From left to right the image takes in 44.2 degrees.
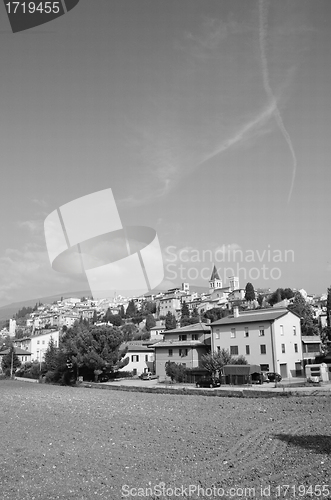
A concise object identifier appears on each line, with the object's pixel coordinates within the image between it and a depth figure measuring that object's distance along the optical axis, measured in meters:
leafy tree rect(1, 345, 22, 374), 75.01
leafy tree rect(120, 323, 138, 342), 115.25
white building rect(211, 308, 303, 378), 40.28
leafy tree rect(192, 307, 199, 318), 137.69
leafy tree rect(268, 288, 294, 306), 143.79
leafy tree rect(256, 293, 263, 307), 148.04
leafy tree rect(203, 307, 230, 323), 121.21
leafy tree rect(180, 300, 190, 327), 122.75
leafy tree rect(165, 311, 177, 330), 112.18
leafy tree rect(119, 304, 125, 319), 173.66
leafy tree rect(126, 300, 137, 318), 172.25
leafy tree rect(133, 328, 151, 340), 110.06
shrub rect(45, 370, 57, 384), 52.71
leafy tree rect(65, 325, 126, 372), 47.38
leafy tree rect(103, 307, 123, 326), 153.29
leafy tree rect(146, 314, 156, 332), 136.93
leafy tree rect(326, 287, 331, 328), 73.81
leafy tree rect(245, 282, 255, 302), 147.75
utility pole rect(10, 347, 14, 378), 67.15
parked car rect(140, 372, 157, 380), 49.00
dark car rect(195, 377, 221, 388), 34.94
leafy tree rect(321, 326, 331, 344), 66.25
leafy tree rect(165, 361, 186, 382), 41.66
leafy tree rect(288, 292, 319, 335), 78.31
